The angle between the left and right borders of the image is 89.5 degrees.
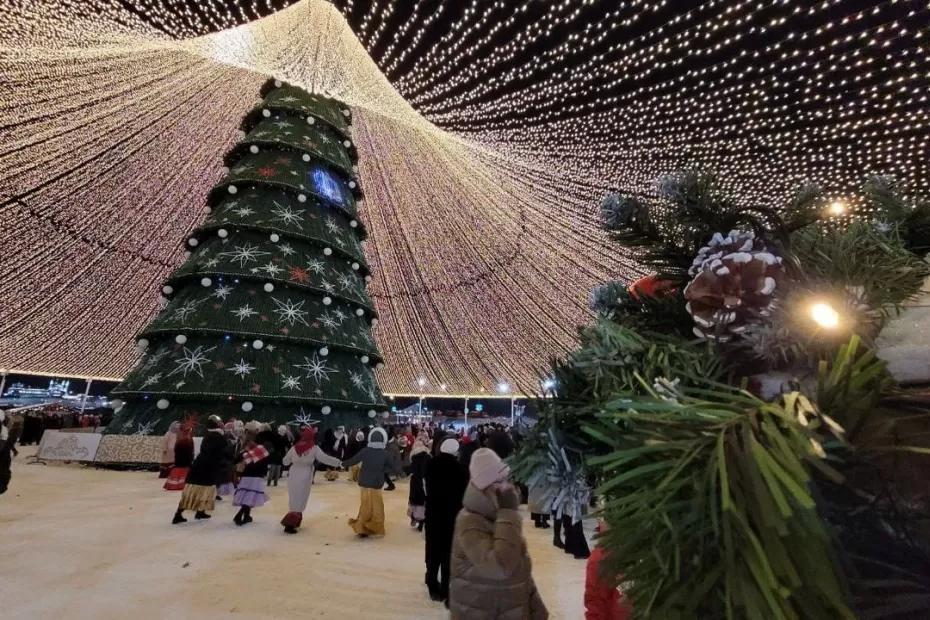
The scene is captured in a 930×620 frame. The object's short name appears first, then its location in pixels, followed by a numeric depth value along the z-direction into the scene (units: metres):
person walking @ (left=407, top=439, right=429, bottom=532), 5.73
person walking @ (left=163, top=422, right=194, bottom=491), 6.79
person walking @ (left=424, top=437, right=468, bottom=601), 3.43
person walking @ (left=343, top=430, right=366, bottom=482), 8.66
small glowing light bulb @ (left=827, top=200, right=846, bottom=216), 0.87
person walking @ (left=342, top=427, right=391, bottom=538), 5.00
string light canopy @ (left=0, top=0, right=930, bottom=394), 4.58
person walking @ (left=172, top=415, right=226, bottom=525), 5.42
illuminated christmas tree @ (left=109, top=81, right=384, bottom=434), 8.27
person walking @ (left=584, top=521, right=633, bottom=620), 2.11
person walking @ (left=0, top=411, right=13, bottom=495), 5.11
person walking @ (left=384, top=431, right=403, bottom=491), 5.41
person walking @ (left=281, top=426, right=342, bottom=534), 5.03
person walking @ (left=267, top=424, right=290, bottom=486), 7.36
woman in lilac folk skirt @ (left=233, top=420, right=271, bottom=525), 5.43
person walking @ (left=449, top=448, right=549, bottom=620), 2.25
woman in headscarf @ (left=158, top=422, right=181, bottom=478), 7.39
